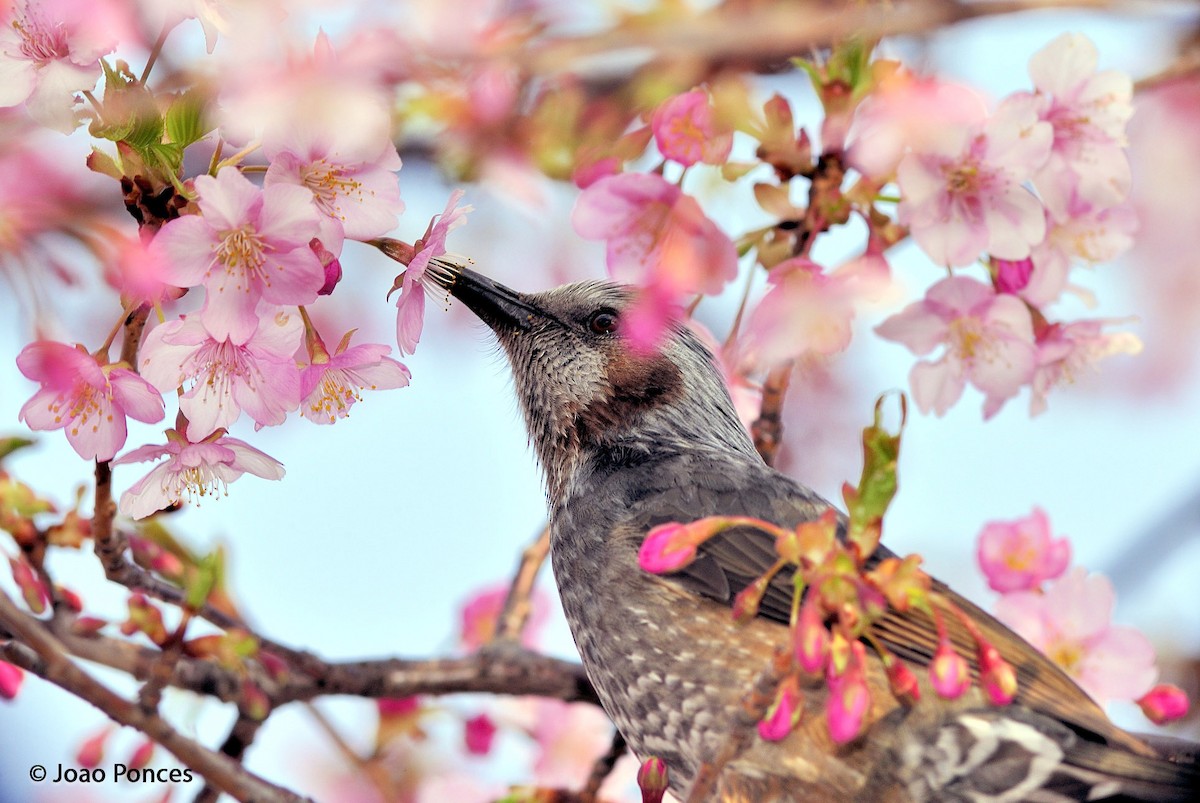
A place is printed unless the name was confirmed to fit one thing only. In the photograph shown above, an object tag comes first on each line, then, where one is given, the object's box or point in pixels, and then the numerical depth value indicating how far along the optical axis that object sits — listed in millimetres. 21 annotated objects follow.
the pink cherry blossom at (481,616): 7453
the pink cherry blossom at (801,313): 4879
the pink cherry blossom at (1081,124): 4754
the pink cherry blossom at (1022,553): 5461
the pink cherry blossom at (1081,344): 5141
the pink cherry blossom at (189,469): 3904
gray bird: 4488
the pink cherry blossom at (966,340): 5004
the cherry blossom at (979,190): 4641
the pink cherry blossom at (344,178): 3793
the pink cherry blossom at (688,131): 4766
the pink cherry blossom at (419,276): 3750
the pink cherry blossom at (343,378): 3937
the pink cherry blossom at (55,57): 3492
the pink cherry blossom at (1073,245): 4984
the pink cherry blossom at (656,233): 4906
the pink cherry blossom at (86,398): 3764
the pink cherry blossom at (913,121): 4613
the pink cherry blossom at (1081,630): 5371
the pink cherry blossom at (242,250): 3510
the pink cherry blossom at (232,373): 3740
